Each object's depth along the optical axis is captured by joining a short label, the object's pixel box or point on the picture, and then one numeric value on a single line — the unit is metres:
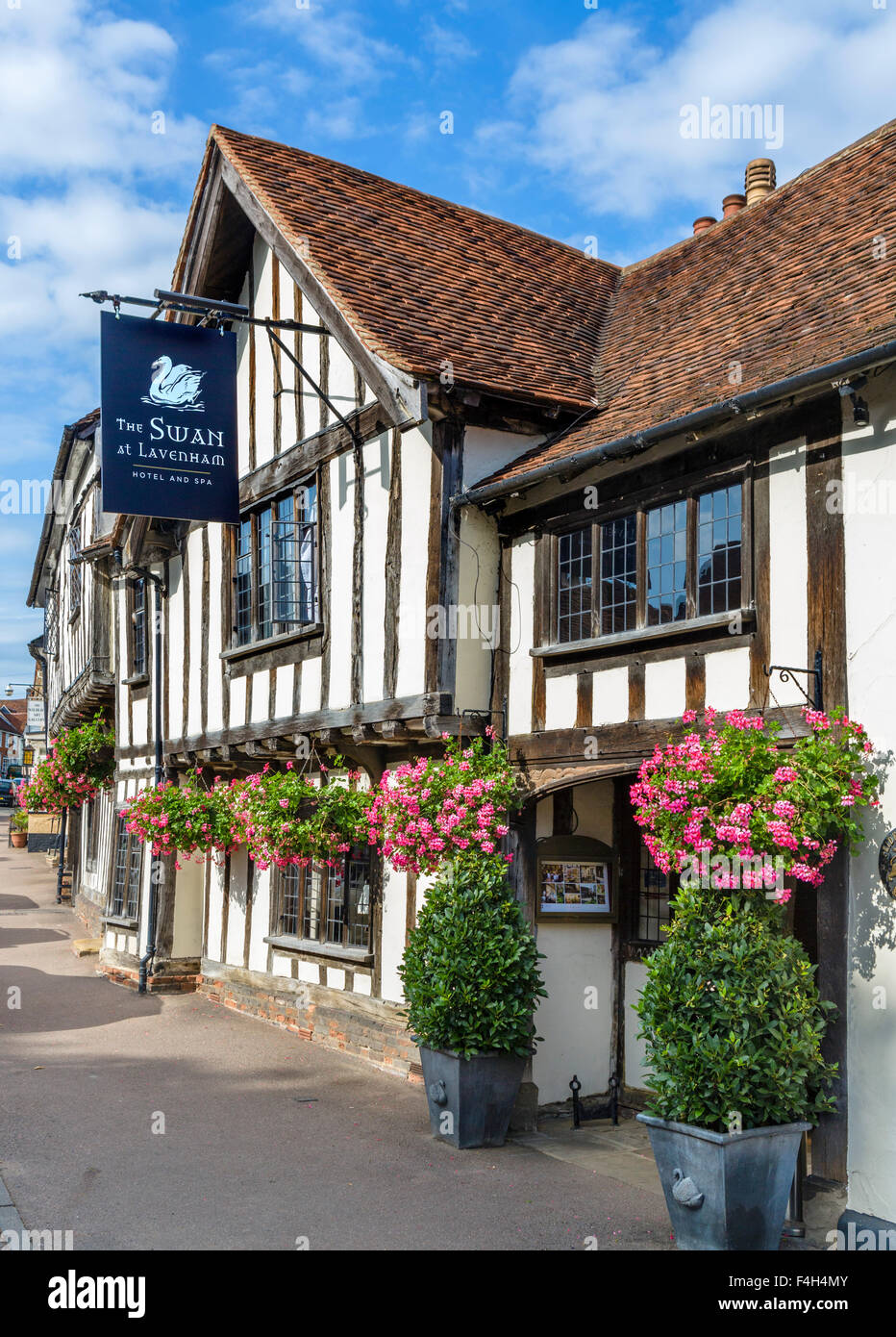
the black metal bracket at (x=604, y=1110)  9.08
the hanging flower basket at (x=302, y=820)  10.36
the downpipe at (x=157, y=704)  14.53
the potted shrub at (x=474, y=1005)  8.02
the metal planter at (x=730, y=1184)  5.71
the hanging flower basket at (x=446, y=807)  8.37
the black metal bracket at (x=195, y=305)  9.92
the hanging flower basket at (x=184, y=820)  13.03
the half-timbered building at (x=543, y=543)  6.55
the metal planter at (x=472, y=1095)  8.02
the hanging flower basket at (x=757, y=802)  5.91
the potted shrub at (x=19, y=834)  39.18
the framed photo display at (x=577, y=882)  9.20
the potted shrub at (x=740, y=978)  5.80
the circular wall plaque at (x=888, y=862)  6.02
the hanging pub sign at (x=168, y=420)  10.33
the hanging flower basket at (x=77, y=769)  19.81
